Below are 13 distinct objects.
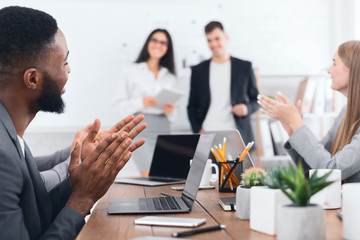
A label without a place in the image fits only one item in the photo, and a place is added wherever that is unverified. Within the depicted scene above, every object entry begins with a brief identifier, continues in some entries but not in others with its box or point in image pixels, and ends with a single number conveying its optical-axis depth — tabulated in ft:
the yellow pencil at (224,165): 4.22
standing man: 9.86
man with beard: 3.29
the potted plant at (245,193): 3.00
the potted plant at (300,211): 2.12
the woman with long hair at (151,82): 9.61
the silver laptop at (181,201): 3.45
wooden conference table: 2.63
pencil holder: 4.39
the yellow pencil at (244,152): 4.09
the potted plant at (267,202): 2.50
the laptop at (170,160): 5.78
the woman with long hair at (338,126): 4.80
